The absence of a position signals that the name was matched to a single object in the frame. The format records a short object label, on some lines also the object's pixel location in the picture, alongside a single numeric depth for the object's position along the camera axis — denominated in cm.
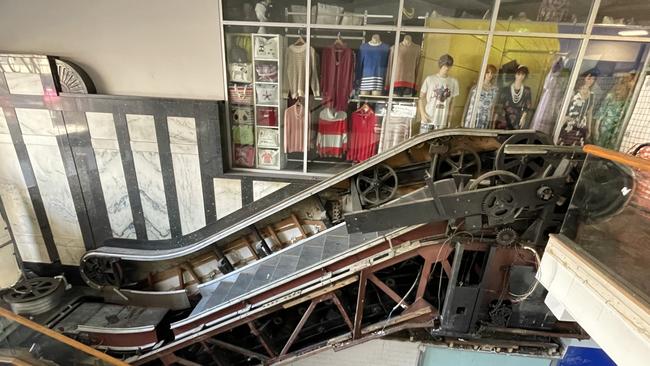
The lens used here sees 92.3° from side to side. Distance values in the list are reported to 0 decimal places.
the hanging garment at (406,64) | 368
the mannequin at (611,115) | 357
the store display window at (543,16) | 345
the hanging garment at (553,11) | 345
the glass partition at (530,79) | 355
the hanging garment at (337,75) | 380
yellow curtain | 354
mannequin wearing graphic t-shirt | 371
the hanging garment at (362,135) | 399
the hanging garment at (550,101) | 361
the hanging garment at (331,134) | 404
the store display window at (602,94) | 349
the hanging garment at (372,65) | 373
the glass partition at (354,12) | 361
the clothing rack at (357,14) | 363
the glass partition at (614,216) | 198
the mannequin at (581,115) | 359
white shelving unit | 383
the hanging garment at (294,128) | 405
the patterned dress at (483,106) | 371
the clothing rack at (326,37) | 376
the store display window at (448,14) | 353
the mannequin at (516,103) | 365
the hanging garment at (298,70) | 382
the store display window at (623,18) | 338
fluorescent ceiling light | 340
